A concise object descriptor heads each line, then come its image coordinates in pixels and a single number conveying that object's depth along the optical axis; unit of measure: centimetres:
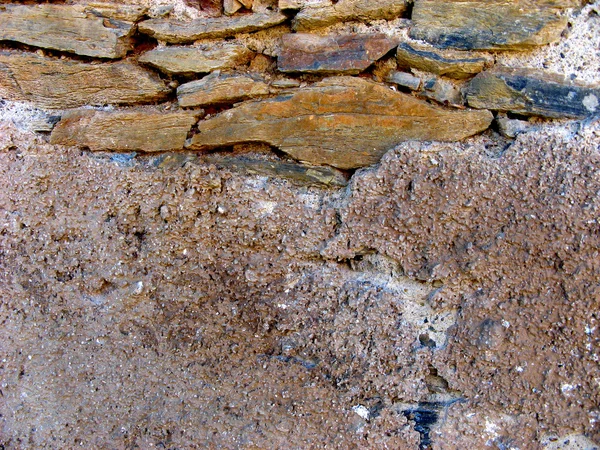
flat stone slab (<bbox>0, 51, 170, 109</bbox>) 144
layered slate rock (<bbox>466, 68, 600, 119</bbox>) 124
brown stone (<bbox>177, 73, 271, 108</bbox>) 137
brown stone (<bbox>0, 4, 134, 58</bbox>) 143
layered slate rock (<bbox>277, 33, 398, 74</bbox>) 131
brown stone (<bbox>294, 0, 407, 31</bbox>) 131
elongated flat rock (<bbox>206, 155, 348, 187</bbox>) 136
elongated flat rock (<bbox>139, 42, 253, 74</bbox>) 139
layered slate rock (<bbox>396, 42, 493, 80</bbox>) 128
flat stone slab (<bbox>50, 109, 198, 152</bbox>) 142
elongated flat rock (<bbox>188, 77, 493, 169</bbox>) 130
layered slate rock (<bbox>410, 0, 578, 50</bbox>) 123
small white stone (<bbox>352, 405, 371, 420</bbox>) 130
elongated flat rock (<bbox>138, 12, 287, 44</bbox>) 137
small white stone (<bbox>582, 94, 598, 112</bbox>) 124
